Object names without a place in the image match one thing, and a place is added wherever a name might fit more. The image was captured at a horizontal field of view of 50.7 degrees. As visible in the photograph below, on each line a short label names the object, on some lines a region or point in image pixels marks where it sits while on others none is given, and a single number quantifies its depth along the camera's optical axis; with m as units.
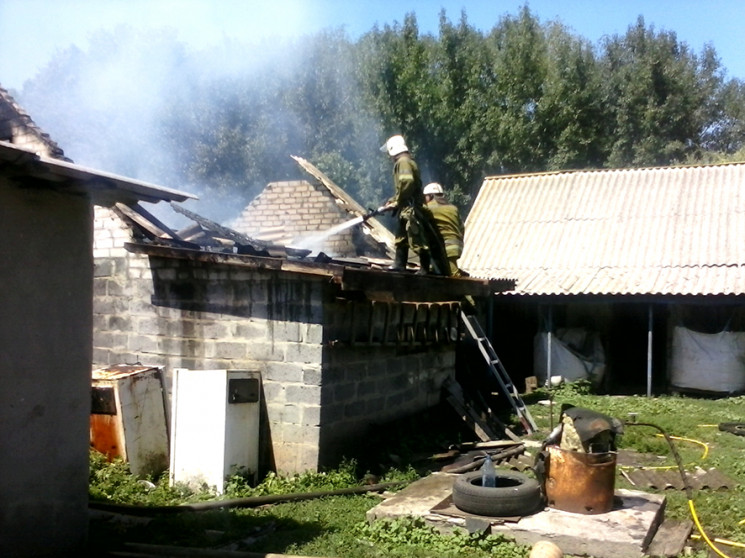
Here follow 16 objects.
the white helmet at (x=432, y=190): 12.07
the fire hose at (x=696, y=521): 6.09
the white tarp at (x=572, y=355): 16.66
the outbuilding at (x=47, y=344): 4.95
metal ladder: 11.49
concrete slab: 6.09
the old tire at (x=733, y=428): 11.24
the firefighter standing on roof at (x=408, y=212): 9.59
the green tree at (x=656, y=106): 31.75
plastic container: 6.84
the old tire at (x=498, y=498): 6.50
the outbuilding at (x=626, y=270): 15.95
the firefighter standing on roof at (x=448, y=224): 11.88
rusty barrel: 6.62
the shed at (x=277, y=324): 8.25
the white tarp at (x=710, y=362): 15.70
